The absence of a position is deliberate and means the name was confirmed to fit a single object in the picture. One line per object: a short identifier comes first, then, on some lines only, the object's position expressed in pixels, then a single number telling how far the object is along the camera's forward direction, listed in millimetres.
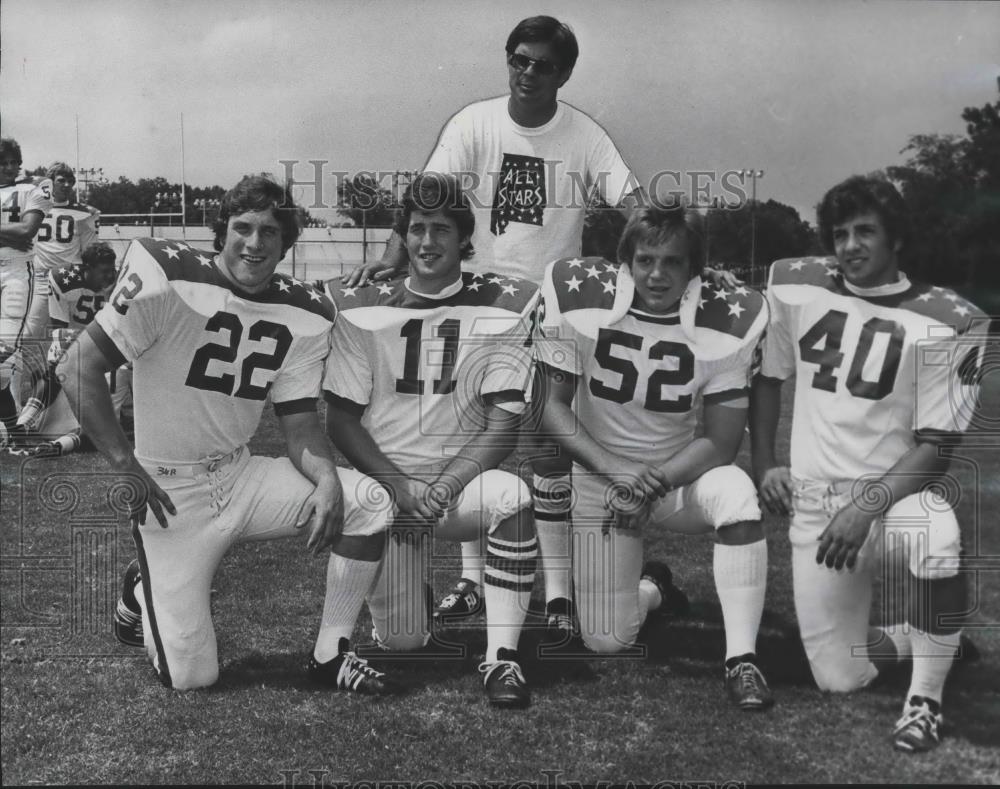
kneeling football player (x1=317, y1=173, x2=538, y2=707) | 3676
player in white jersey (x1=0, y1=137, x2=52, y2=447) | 7500
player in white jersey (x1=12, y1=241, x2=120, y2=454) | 6801
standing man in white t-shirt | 4086
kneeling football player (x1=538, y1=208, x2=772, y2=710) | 3557
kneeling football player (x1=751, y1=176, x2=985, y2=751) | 3201
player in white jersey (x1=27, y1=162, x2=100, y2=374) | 6449
